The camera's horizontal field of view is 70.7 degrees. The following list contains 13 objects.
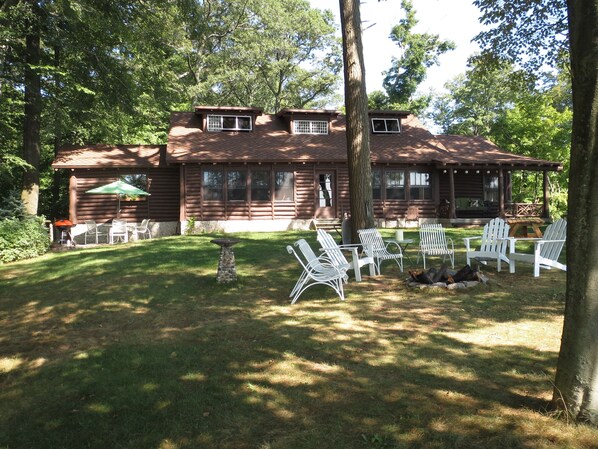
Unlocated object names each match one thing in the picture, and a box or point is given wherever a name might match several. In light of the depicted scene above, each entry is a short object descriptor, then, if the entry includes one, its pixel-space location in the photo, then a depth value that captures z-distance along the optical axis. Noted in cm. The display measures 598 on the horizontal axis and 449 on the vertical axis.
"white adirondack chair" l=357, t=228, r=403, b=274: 809
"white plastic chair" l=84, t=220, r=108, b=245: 1762
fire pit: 683
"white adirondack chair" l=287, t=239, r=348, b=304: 655
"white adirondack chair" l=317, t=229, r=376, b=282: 699
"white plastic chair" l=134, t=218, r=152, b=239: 1678
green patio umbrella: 1572
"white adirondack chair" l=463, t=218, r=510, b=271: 827
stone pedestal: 767
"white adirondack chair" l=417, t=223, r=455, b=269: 888
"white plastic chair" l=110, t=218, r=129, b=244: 1612
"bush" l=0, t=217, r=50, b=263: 1191
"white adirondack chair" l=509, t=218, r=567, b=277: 759
